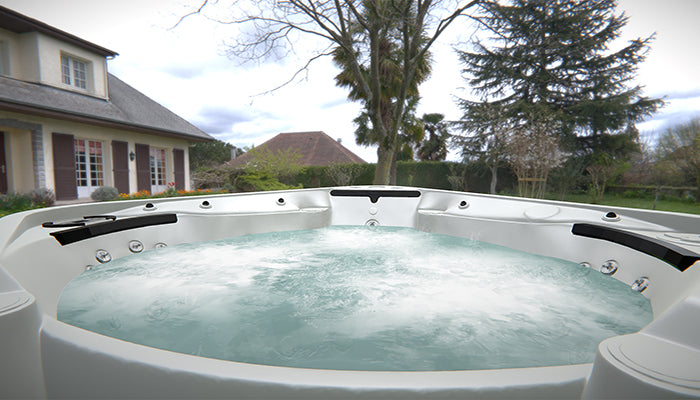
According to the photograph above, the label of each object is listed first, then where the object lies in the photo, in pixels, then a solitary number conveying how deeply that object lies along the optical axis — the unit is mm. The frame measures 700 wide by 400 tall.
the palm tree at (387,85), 6195
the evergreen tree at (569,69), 8789
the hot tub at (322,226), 430
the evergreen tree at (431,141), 14641
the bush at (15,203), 4262
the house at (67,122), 5777
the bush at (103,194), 6133
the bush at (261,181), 7027
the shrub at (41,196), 5462
